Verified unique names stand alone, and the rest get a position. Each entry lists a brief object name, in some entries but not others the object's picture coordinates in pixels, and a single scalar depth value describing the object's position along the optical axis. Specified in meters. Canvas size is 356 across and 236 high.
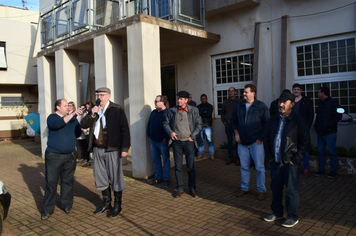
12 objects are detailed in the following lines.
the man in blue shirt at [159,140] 6.59
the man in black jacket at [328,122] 6.60
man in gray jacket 5.73
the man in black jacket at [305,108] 6.91
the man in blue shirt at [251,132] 5.45
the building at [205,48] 7.39
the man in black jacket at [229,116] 8.09
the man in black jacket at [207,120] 8.82
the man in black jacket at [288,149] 4.20
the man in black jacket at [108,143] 4.96
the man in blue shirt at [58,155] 5.10
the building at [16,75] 19.20
